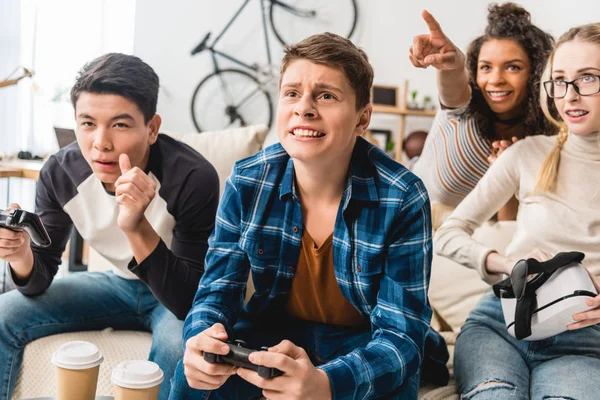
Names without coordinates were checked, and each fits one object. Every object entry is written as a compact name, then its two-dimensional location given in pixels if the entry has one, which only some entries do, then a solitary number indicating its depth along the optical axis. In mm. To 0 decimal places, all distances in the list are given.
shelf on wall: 4598
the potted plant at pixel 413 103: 4727
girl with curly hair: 1691
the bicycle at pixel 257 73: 4836
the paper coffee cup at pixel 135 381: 1020
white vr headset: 1177
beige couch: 1453
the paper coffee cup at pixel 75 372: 1056
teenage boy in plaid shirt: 1146
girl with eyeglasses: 1262
